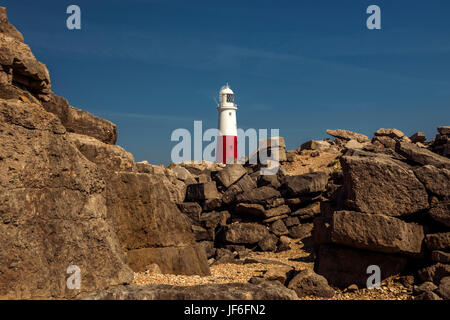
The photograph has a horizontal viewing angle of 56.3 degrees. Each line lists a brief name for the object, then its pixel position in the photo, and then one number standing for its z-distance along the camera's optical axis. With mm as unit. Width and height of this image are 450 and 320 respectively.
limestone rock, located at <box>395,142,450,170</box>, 10500
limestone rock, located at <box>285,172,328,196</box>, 20281
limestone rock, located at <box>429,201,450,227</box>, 9594
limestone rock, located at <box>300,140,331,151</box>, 33194
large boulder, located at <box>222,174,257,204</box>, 20797
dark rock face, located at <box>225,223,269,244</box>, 18516
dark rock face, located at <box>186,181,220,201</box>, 20562
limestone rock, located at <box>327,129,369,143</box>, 37156
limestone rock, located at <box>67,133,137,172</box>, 9180
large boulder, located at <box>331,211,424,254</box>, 9438
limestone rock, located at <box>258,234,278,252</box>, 18281
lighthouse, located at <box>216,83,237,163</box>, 46000
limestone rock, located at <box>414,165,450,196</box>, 9812
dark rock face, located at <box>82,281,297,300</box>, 5051
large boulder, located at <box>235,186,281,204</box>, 20328
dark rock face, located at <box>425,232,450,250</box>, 9484
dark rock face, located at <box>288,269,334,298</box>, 9258
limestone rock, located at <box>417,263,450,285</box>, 9151
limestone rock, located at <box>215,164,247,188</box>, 22234
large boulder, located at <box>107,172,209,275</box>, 9945
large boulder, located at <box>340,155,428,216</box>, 9664
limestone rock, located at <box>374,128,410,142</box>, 31562
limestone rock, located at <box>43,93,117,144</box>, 9000
